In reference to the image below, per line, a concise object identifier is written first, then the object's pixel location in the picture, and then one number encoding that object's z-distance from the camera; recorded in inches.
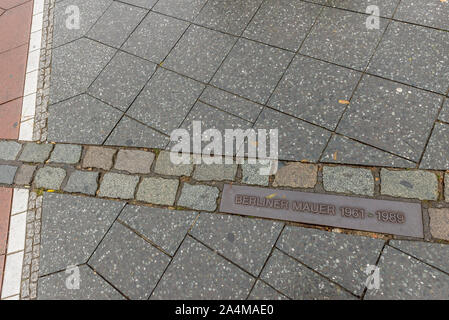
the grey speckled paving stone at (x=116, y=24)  140.3
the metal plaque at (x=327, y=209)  85.1
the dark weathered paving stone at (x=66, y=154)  113.3
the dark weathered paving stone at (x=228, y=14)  129.6
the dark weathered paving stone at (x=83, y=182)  106.3
